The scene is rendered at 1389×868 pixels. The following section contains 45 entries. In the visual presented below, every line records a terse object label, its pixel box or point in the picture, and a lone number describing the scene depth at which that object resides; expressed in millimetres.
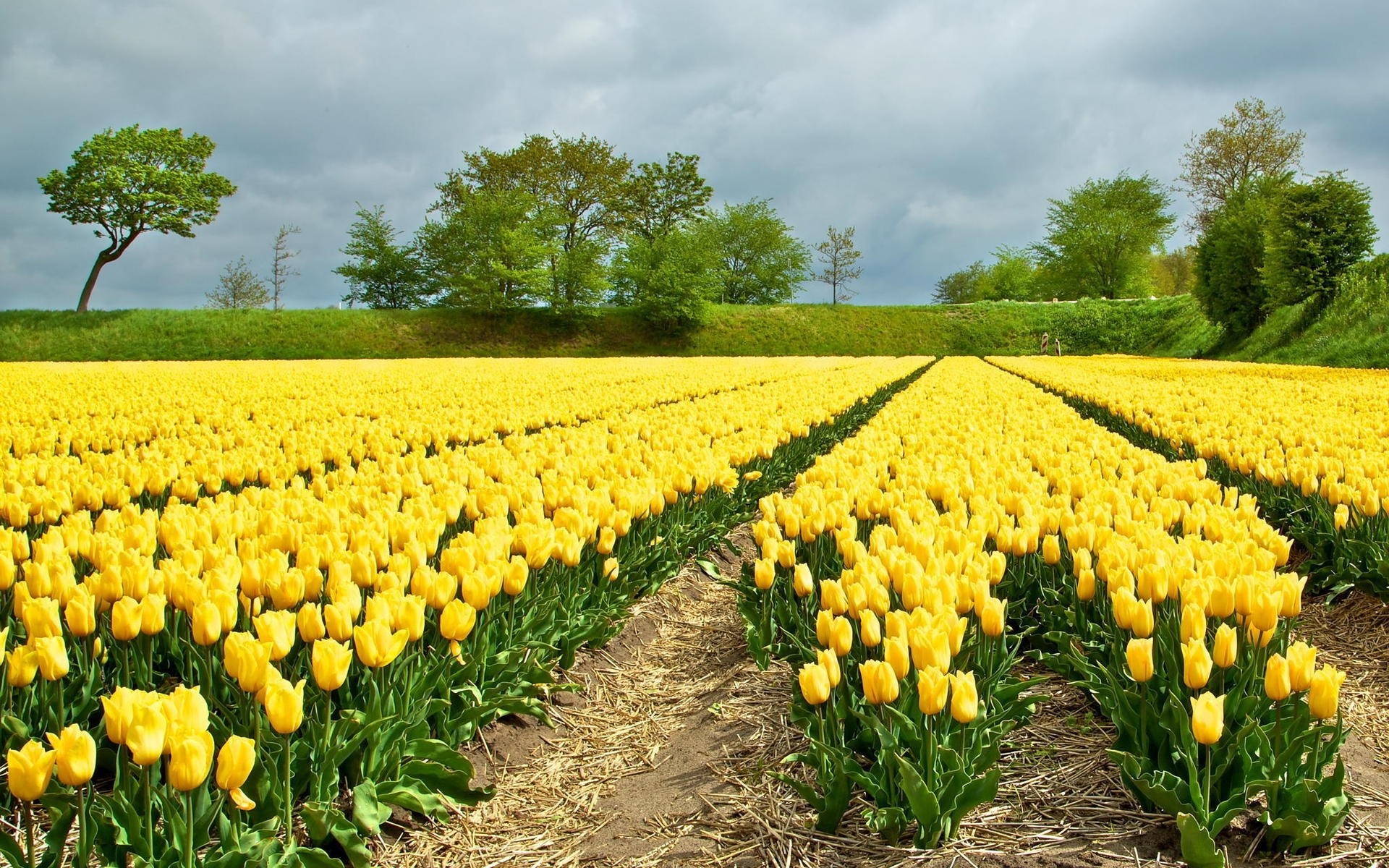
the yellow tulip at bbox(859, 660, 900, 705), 1959
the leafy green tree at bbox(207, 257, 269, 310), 54156
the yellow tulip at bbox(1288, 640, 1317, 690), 1912
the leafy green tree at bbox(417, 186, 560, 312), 45344
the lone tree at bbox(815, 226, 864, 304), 69500
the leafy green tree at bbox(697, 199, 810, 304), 64750
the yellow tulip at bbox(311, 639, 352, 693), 1810
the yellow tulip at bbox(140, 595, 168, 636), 2102
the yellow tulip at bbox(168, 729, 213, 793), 1476
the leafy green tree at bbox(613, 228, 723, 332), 45156
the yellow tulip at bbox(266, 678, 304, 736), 1645
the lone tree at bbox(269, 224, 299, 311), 54875
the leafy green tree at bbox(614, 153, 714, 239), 59094
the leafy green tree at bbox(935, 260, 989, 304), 93838
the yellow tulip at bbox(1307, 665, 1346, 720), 1858
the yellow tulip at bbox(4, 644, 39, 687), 1834
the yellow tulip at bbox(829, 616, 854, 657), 2213
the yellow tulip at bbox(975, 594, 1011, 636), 2359
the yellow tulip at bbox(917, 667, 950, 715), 1873
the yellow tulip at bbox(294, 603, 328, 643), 2041
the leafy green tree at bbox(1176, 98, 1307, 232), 43188
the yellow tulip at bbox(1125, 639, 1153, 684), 2018
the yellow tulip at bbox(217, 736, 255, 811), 1528
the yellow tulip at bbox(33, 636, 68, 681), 1795
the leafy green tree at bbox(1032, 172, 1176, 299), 58375
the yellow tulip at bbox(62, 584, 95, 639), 2053
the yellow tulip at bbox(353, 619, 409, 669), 1938
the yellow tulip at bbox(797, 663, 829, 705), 2049
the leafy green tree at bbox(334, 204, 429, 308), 57062
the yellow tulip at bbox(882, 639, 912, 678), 2049
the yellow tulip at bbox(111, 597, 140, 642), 2029
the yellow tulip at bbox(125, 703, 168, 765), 1506
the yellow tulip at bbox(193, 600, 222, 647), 2025
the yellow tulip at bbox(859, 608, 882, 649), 2240
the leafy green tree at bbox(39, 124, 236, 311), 42125
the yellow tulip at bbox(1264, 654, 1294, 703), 1923
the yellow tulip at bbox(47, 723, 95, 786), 1471
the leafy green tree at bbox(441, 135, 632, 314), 54875
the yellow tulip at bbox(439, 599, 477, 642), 2215
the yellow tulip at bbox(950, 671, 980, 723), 1855
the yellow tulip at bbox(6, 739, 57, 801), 1457
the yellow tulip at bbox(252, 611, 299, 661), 1891
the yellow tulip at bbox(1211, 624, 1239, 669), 2000
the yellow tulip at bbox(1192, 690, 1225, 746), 1755
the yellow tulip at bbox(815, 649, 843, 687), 2094
